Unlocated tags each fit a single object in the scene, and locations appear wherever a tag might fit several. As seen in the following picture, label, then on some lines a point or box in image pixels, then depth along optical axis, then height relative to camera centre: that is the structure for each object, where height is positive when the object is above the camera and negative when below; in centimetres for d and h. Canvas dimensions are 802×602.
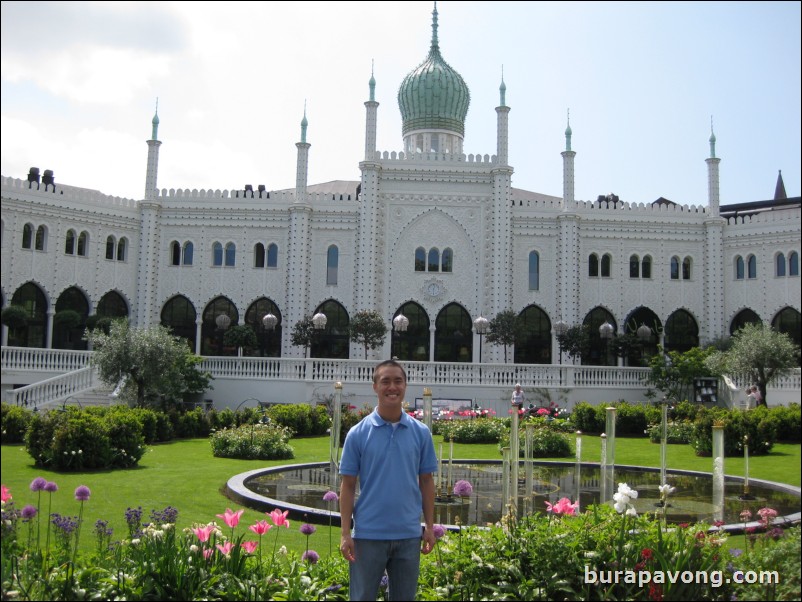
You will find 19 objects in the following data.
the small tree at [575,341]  3694 +83
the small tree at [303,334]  3734 +92
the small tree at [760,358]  2900 +13
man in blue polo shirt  515 -95
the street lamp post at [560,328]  3588 +140
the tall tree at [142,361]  2434 -37
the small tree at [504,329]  3672 +132
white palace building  3934 +501
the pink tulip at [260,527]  626 -144
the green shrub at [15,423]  1734 -173
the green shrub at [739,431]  1848 -173
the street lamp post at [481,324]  3294 +138
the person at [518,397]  2609 -138
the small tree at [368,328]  3566 +121
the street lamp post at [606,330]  3344 +126
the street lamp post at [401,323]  3306 +136
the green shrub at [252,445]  1836 -226
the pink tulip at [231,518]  620 -137
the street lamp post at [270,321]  3331 +136
